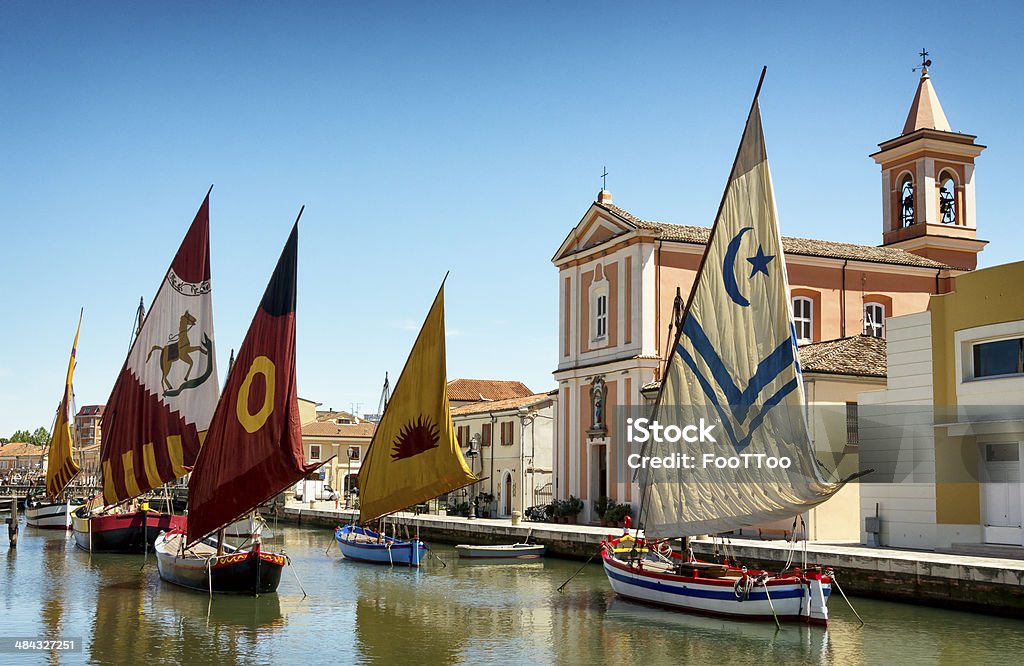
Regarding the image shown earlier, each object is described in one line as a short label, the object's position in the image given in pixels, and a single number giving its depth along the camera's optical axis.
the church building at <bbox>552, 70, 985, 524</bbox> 43.41
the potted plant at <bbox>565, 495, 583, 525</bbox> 45.19
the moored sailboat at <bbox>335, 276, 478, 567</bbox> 30.48
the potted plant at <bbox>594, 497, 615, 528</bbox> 42.66
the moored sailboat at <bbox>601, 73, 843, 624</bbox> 21.09
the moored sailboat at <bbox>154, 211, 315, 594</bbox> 24.33
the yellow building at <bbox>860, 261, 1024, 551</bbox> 27.48
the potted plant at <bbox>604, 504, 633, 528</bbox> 41.84
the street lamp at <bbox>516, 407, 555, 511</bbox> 52.69
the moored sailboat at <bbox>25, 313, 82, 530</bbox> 50.16
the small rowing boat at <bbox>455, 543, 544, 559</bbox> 37.56
